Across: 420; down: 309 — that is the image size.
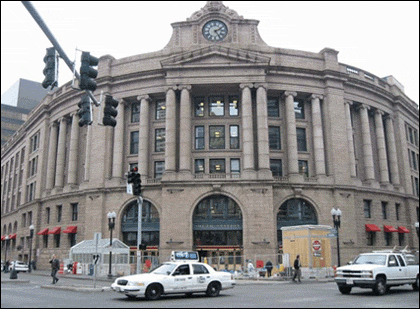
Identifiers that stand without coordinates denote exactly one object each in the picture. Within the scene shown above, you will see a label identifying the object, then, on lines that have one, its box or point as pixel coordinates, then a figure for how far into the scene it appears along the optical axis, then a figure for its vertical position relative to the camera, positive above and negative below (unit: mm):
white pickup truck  17764 -689
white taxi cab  16588 -939
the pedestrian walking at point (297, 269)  27609 -786
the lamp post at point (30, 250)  45875 +1009
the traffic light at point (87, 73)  11914 +5051
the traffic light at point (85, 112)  13484 +4512
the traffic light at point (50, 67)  11336 +4967
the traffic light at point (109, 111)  13828 +4671
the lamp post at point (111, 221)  34675 +3146
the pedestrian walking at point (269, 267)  31656 -733
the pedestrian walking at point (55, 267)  26388 -508
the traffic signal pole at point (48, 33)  8953 +5156
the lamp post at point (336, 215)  34425 +3254
